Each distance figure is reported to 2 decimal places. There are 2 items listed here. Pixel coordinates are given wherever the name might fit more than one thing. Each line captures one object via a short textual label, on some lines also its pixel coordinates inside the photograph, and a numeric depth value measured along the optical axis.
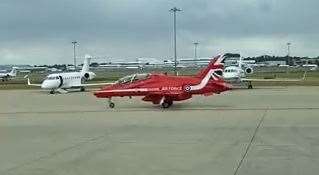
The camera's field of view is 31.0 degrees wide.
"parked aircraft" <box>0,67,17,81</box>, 99.38
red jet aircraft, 28.98
